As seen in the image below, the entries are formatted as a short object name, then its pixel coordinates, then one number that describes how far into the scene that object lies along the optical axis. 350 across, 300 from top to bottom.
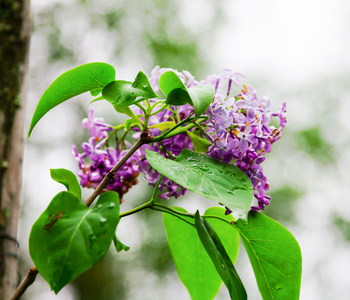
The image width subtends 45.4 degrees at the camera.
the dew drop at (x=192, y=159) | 0.61
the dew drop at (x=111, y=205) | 0.53
